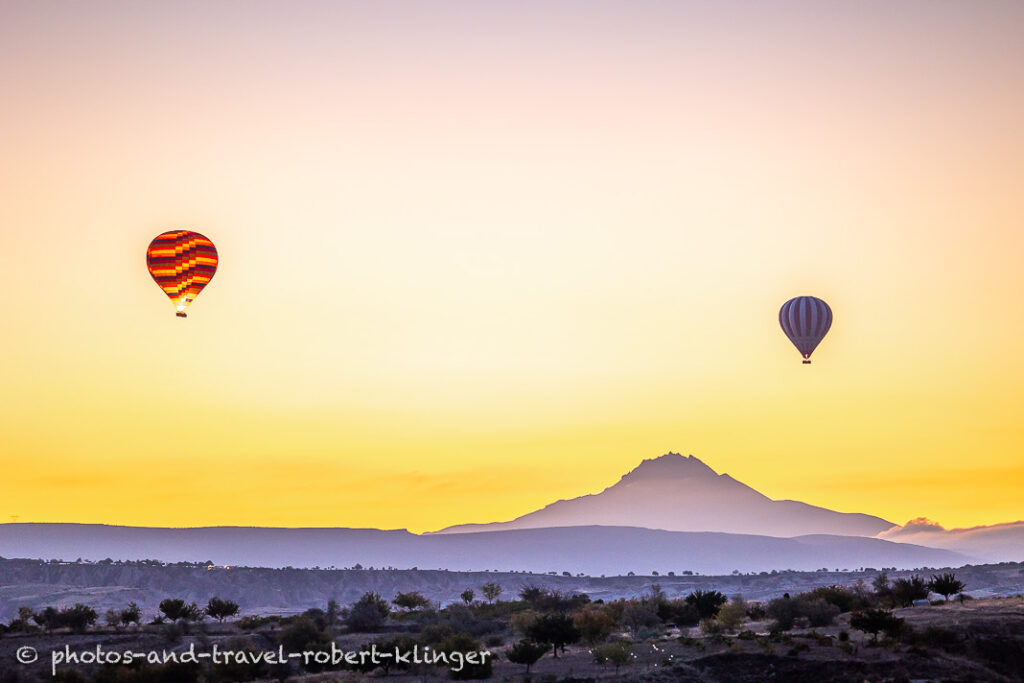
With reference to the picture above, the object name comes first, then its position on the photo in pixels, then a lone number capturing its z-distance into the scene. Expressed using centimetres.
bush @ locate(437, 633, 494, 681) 4147
